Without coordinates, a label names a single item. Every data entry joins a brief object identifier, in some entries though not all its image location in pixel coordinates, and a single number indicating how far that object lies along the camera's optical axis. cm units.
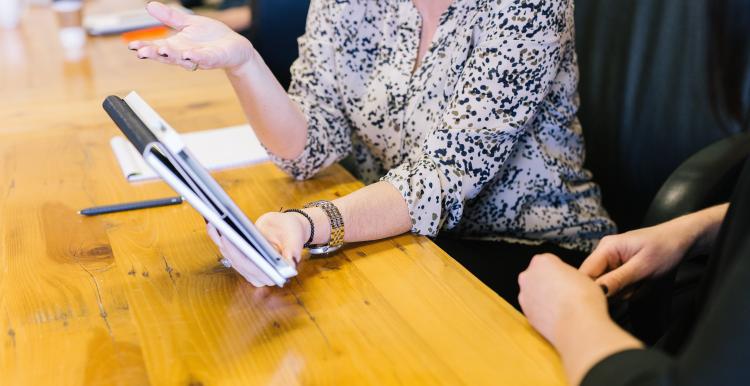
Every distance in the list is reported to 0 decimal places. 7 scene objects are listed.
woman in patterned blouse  122
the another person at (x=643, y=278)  68
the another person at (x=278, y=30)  255
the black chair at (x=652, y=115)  134
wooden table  86
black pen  126
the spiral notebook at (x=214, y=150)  143
